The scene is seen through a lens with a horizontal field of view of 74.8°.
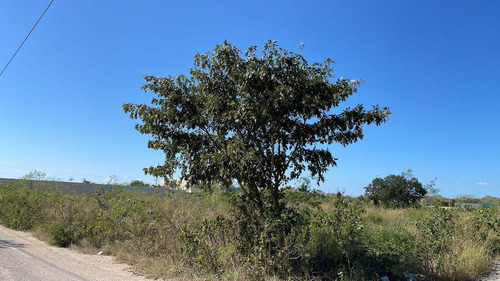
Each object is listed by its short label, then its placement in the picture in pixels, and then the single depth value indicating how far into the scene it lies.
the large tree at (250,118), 6.11
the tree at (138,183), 45.90
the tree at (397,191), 31.44
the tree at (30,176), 24.57
